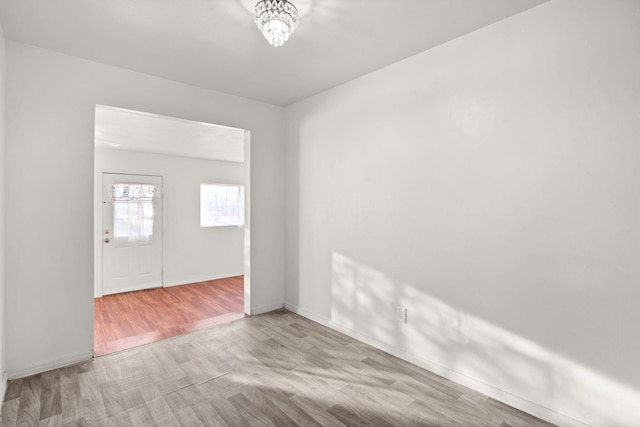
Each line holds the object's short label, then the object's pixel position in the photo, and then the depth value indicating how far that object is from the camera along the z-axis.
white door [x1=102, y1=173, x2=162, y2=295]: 5.36
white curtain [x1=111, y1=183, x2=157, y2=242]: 5.43
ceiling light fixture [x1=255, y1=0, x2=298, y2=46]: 1.88
